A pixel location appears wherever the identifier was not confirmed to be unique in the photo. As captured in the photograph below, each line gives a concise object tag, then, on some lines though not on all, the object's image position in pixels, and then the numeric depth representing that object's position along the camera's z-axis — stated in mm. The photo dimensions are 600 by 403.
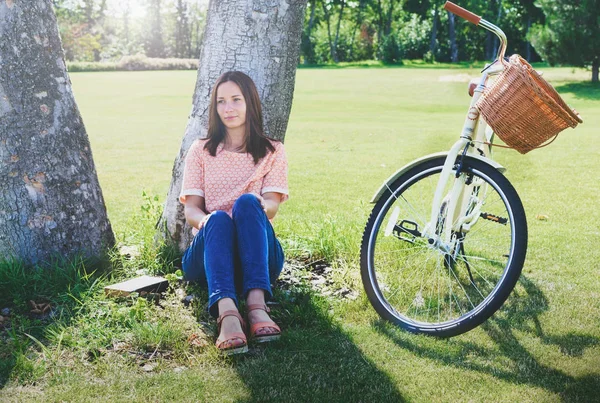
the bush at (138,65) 36812
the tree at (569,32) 20781
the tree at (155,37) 56594
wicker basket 2840
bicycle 3012
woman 3191
